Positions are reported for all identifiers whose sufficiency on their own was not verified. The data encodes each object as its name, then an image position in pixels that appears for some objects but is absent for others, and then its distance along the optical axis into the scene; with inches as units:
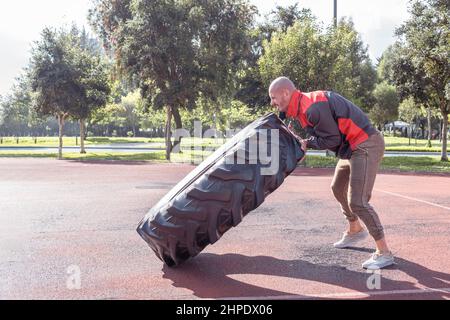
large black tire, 174.1
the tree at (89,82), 1045.8
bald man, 180.9
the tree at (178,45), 877.2
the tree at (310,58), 768.3
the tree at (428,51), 779.5
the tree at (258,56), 1037.7
